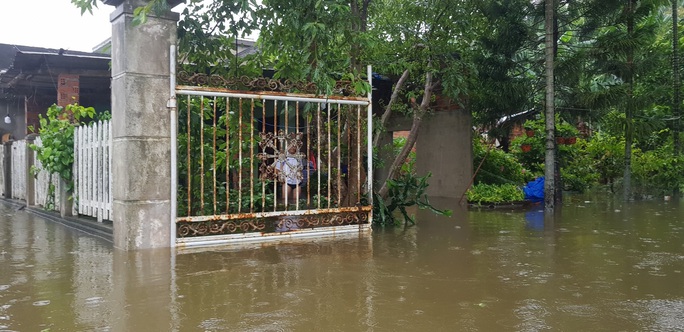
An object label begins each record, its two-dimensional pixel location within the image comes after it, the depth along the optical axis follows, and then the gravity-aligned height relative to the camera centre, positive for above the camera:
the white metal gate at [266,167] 6.54 -0.07
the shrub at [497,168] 14.57 -0.19
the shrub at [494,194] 12.34 -0.71
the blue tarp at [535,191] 13.33 -0.70
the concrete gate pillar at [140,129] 6.12 +0.35
